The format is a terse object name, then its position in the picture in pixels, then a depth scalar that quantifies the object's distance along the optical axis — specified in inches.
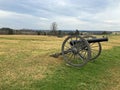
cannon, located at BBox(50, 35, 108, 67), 184.9
